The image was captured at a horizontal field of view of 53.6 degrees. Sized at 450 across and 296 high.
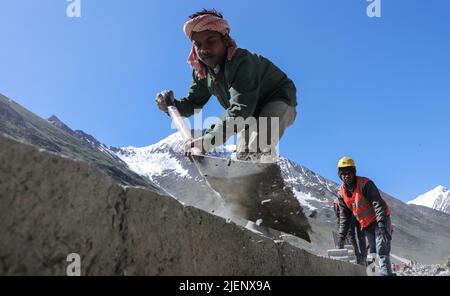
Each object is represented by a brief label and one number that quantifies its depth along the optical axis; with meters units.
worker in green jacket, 3.68
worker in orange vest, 5.62
